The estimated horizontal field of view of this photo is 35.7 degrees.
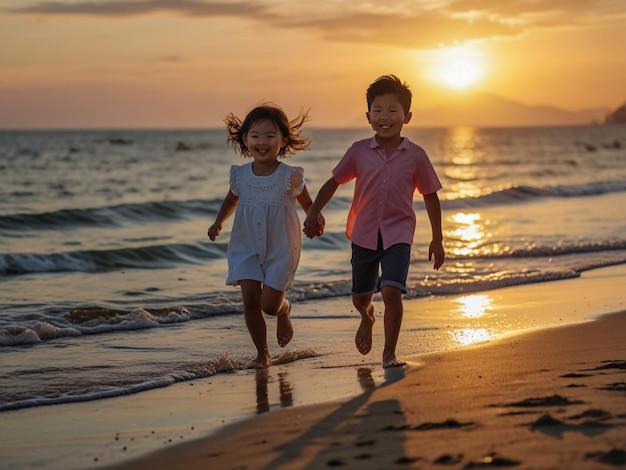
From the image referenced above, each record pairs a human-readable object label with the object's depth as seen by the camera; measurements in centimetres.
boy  609
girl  627
